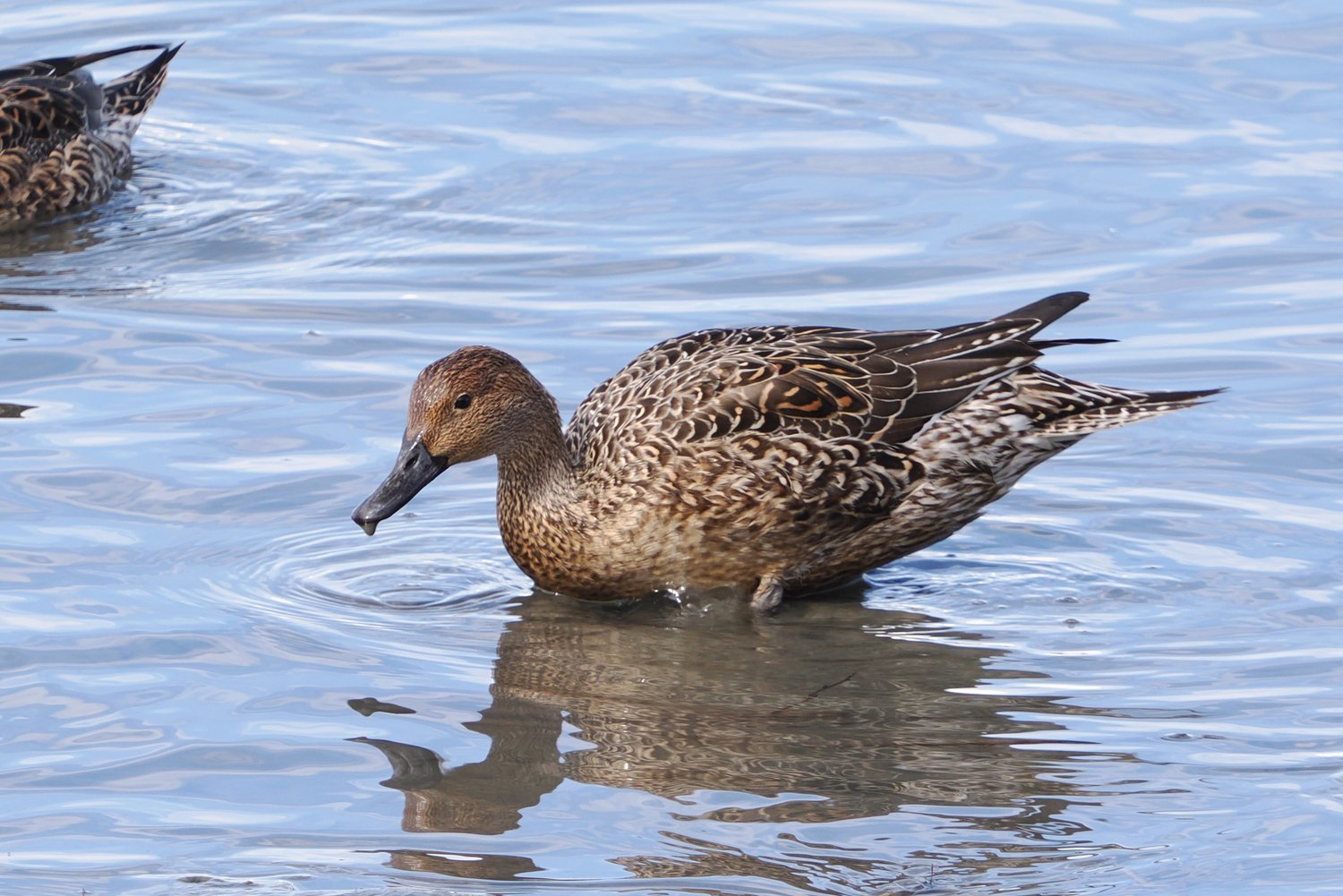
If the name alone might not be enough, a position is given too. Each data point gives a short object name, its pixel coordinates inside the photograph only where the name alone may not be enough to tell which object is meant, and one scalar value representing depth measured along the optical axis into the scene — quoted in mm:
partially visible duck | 24547
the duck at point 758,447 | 15641
